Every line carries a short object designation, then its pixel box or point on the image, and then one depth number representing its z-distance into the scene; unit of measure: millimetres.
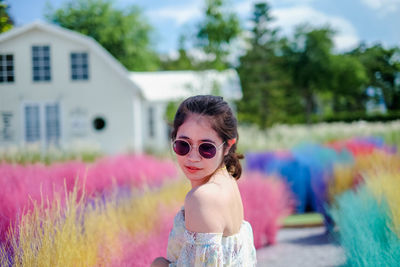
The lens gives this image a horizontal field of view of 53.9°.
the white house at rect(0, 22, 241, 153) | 14914
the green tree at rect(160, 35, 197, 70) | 14232
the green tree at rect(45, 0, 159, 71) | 29453
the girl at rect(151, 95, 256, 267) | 1773
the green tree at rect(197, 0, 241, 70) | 13789
